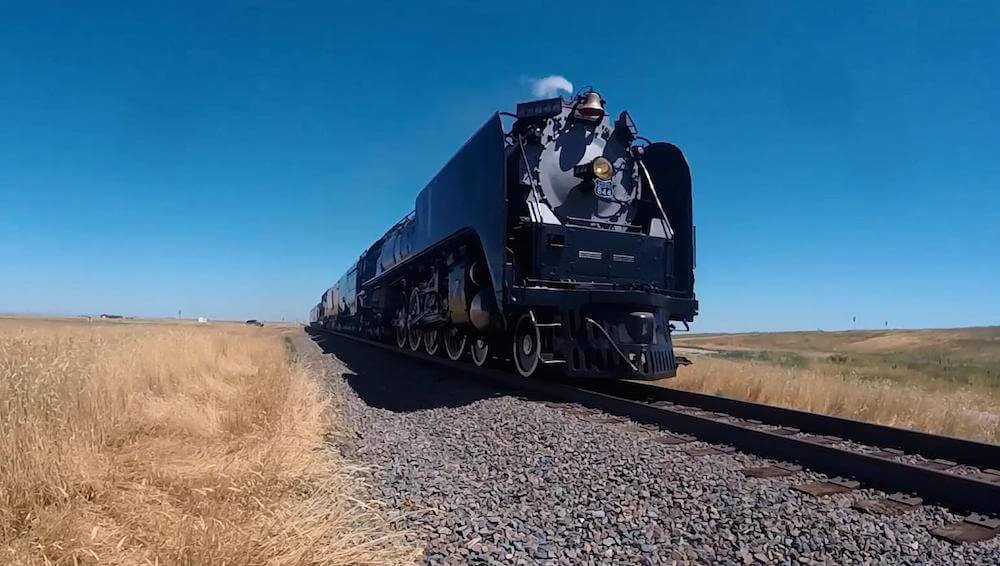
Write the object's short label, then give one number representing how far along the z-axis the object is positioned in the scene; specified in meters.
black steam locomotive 7.52
